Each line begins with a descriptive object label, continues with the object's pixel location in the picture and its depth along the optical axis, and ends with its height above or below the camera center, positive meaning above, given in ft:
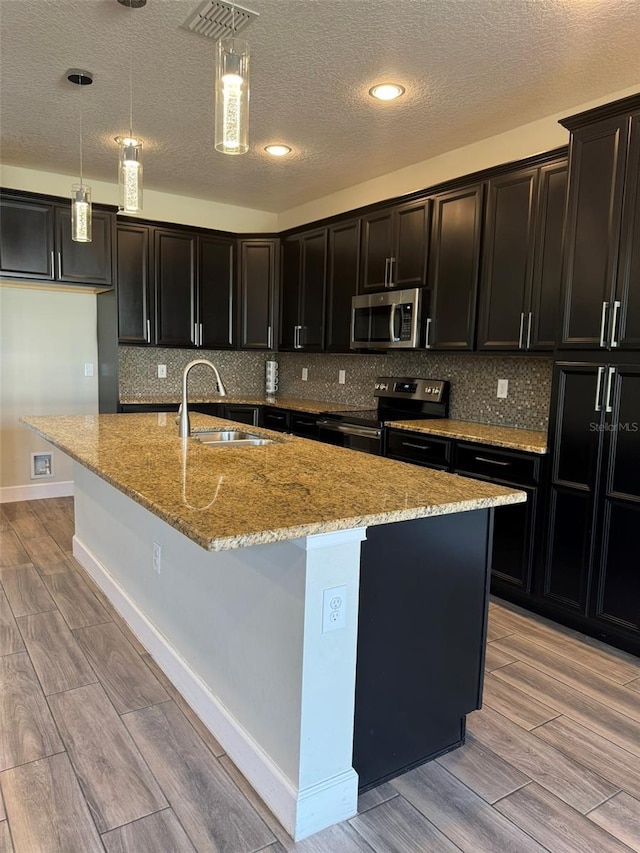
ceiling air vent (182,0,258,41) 7.78 +4.68
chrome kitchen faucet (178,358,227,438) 9.06 -0.88
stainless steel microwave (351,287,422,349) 12.65 +1.10
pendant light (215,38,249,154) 5.49 +2.54
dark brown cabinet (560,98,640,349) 8.21 +2.06
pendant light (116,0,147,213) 7.72 +2.46
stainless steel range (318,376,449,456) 13.24 -1.03
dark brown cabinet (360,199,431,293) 12.70 +2.76
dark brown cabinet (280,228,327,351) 15.99 +2.11
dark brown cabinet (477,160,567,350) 10.05 +2.02
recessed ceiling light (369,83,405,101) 9.90 +4.72
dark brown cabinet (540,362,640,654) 8.39 -1.91
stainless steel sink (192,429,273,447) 9.53 -1.25
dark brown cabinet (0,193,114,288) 13.84 +2.73
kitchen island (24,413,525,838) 4.93 -2.33
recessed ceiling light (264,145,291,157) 13.02 +4.80
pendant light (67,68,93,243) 9.18 +2.27
